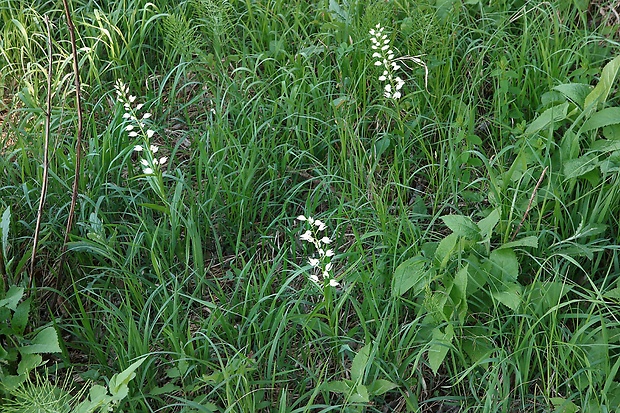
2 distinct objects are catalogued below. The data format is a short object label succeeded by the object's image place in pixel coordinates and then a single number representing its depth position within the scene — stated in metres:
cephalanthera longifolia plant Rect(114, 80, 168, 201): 2.41
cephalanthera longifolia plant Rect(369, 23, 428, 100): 2.78
